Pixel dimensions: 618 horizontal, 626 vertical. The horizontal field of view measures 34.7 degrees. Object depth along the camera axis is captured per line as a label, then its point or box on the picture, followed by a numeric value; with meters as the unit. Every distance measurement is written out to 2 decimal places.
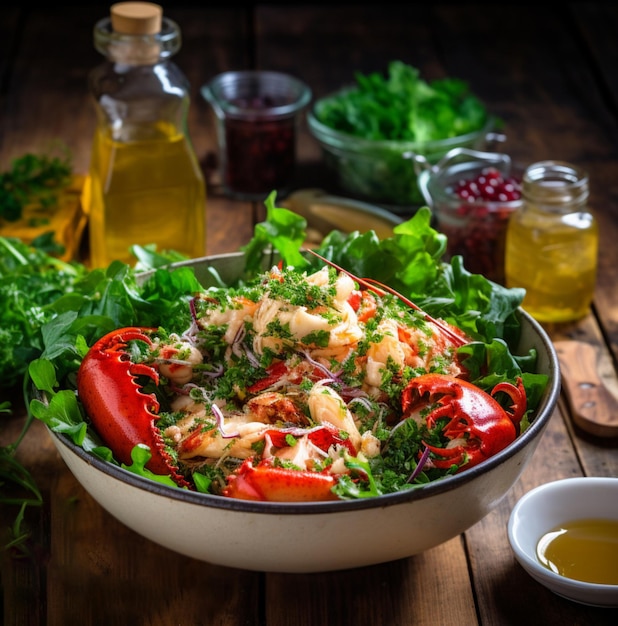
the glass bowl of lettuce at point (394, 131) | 2.94
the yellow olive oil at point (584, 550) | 1.56
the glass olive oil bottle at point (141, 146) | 2.46
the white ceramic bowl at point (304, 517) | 1.35
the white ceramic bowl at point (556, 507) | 1.62
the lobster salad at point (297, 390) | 1.49
